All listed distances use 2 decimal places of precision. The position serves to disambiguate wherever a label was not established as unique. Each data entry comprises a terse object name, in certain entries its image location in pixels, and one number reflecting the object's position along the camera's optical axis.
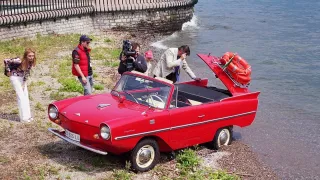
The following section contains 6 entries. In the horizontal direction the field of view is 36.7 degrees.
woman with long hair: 9.70
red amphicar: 7.48
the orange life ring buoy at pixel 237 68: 10.13
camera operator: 9.94
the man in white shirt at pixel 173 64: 10.41
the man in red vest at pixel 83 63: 9.95
